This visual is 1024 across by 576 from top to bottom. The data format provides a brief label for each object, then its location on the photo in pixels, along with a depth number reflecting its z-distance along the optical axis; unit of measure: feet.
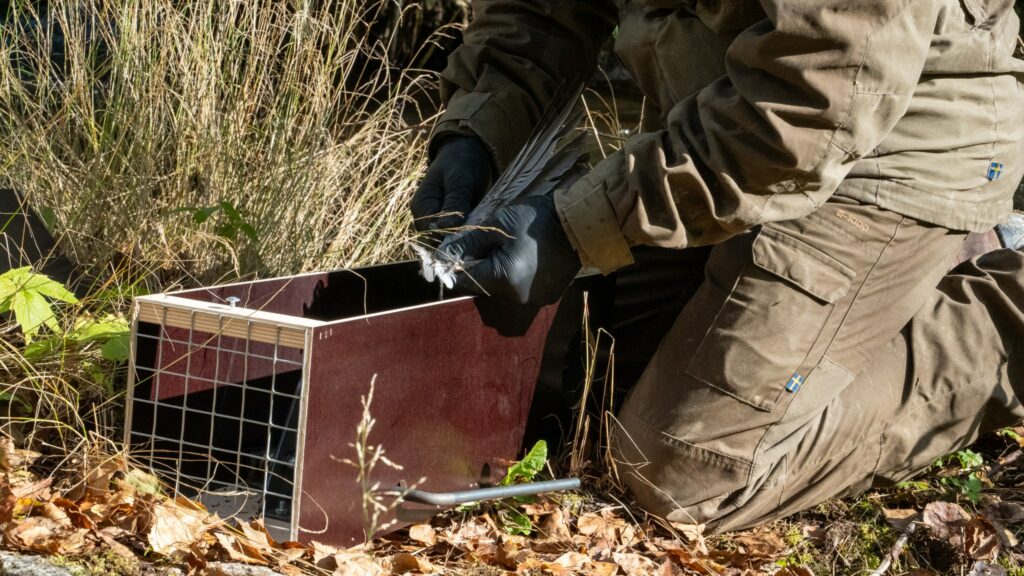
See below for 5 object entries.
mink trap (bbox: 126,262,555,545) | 7.06
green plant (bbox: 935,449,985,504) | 9.75
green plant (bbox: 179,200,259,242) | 9.84
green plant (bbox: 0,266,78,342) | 8.25
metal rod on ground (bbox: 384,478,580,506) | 7.42
